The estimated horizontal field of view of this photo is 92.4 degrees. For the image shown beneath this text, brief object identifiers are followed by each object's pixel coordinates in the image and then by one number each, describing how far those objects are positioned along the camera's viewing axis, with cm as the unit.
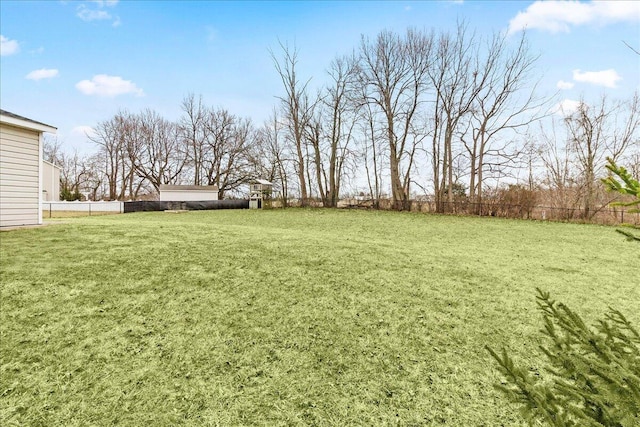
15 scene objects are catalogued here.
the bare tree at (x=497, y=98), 1530
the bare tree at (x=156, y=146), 2861
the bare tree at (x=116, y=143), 2839
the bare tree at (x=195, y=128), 2838
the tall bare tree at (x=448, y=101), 1616
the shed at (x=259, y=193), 1972
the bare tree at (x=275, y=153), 2212
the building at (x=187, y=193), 2267
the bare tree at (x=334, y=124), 1941
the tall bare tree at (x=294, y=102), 1983
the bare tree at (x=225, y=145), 2845
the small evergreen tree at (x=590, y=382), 83
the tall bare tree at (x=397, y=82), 1738
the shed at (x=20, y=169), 721
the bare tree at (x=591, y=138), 1370
